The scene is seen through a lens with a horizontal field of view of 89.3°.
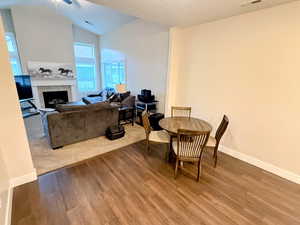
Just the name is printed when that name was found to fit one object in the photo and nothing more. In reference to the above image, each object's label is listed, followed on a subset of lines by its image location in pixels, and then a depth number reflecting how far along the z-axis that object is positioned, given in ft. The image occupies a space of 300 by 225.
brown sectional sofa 9.80
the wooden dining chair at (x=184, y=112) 12.36
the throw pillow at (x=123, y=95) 17.67
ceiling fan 14.98
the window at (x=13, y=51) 17.77
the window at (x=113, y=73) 21.04
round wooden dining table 7.87
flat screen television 16.12
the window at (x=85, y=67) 23.18
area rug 8.61
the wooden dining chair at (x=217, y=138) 7.61
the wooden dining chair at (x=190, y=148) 6.67
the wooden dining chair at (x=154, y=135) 8.51
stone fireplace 19.84
